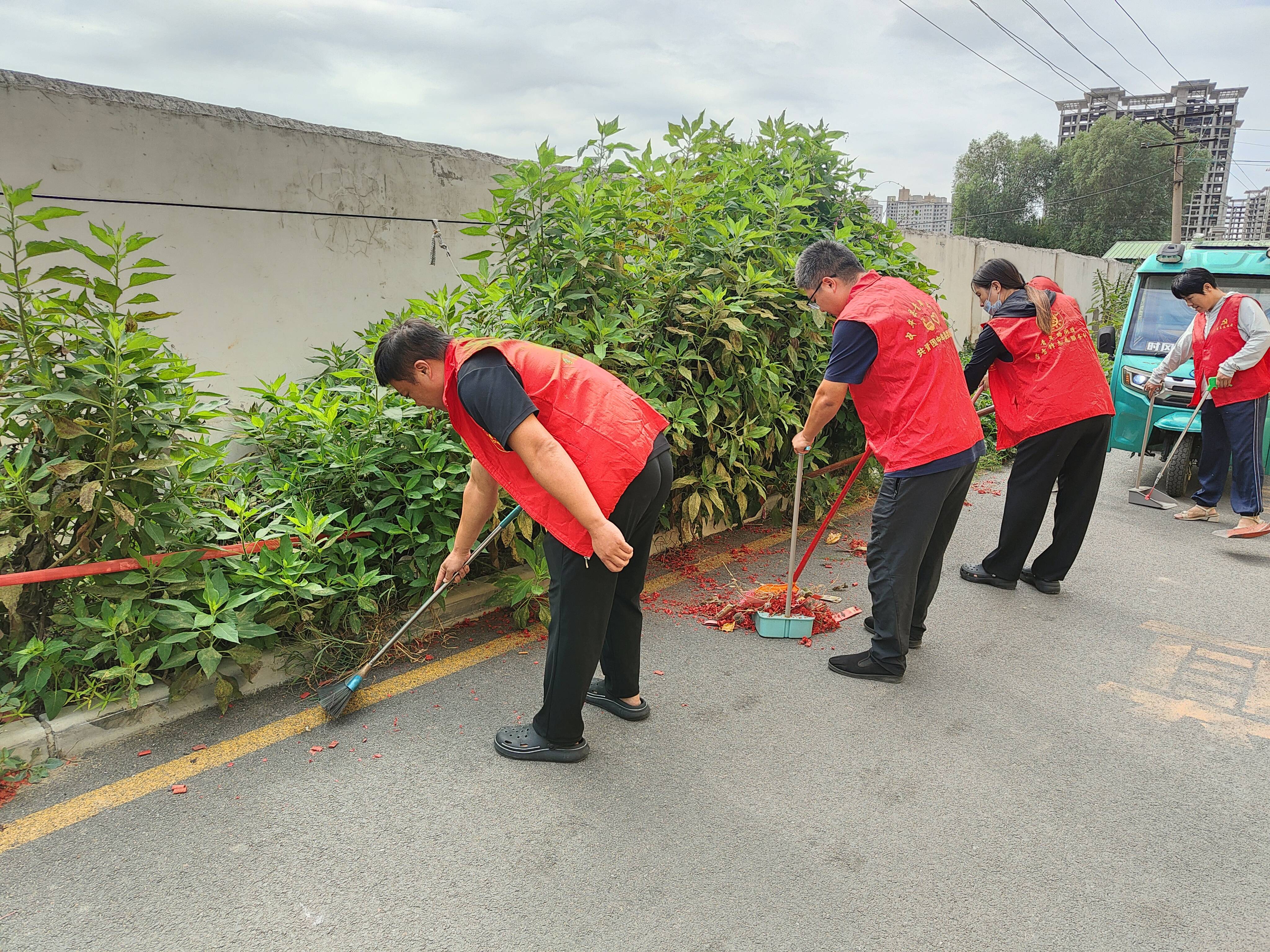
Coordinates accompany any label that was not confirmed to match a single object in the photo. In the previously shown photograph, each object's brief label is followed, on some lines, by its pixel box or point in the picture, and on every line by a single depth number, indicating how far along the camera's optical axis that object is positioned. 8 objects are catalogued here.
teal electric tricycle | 7.52
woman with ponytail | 4.79
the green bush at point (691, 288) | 4.49
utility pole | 31.52
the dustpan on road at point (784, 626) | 4.30
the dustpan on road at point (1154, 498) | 7.23
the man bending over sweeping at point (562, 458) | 2.58
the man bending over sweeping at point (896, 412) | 3.64
